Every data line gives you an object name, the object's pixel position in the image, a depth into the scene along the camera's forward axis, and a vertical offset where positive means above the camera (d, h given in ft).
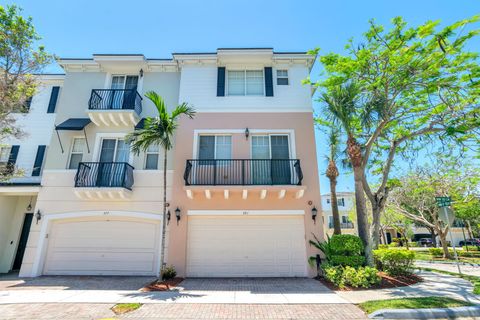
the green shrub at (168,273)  29.66 -5.49
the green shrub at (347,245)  28.69 -1.88
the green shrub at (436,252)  61.98 -5.76
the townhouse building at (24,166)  36.78 +9.67
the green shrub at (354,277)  25.43 -5.09
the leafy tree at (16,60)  29.63 +21.70
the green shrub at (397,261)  29.94 -3.96
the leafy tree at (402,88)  28.30 +18.16
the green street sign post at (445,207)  32.37 +3.10
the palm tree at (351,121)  31.48 +14.36
